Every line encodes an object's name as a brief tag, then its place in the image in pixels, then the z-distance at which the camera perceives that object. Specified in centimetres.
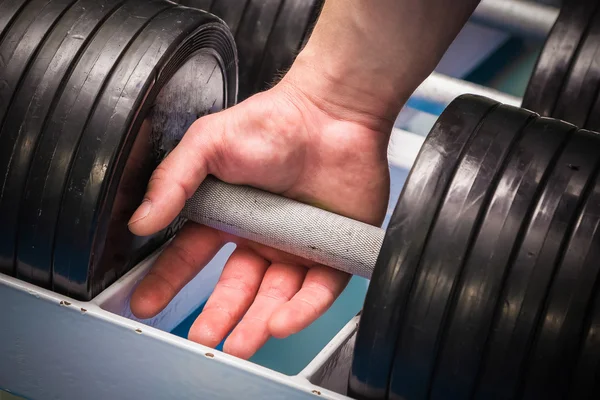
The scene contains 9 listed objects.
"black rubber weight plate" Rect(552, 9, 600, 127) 112
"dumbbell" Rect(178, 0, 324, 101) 121
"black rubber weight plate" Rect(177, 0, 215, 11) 123
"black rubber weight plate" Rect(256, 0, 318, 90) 121
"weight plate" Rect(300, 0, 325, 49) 121
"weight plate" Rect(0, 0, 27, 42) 100
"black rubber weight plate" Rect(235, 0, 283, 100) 122
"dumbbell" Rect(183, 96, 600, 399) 89
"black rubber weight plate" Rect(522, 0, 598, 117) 113
